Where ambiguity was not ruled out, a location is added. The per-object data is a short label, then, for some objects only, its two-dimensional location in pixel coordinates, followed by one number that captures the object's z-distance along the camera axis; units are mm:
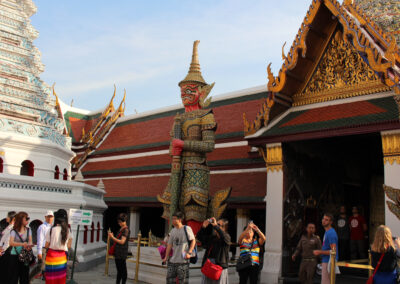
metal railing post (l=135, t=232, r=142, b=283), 9406
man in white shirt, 7821
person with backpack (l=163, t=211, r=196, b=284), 6266
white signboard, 8609
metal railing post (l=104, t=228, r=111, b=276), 10559
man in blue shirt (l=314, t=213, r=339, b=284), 6695
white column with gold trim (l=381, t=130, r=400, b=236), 8271
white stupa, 11945
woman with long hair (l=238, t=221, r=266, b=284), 7008
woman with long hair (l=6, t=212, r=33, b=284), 6523
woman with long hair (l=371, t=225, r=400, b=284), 5250
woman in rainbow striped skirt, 6301
